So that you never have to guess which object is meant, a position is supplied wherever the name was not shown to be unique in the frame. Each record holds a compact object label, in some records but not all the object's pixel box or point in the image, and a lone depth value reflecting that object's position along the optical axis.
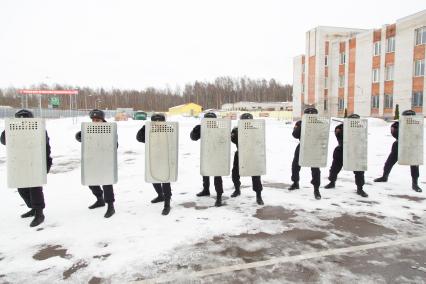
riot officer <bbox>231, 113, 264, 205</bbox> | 5.48
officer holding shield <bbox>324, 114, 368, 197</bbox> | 6.01
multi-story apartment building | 29.86
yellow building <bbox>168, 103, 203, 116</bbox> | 74.01
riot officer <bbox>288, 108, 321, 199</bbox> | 5.86
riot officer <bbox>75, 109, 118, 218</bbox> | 4.90
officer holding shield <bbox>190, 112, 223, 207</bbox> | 5.40
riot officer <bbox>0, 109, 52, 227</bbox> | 4.57
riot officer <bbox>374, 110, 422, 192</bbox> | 6.36
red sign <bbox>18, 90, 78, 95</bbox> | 41.44
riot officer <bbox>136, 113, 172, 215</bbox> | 4.99
